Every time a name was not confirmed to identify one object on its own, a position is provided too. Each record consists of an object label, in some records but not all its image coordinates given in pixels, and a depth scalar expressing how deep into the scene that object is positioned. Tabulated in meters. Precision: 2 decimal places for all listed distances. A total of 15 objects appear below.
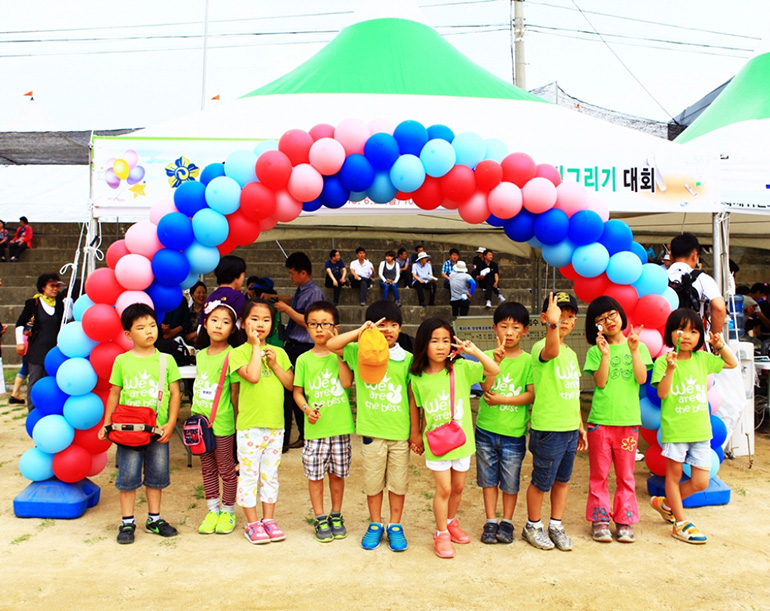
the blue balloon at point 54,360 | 4.41
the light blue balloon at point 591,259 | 4.50
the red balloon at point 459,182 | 4.46
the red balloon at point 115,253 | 4.45
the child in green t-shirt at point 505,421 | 3.89
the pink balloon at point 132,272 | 4.30
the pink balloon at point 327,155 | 4.35
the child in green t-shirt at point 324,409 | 3.93
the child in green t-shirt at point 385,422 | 3.79
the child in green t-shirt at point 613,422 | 4.04
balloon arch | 4.35
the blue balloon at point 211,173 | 4.55
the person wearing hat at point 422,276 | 13.30
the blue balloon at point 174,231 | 4.37
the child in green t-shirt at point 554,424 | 3.82
